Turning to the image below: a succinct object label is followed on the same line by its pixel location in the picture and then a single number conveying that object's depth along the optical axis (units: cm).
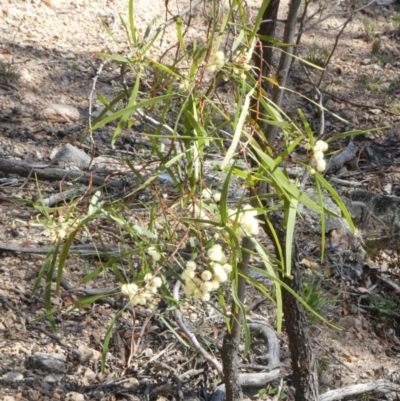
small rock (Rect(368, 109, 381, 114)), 596
